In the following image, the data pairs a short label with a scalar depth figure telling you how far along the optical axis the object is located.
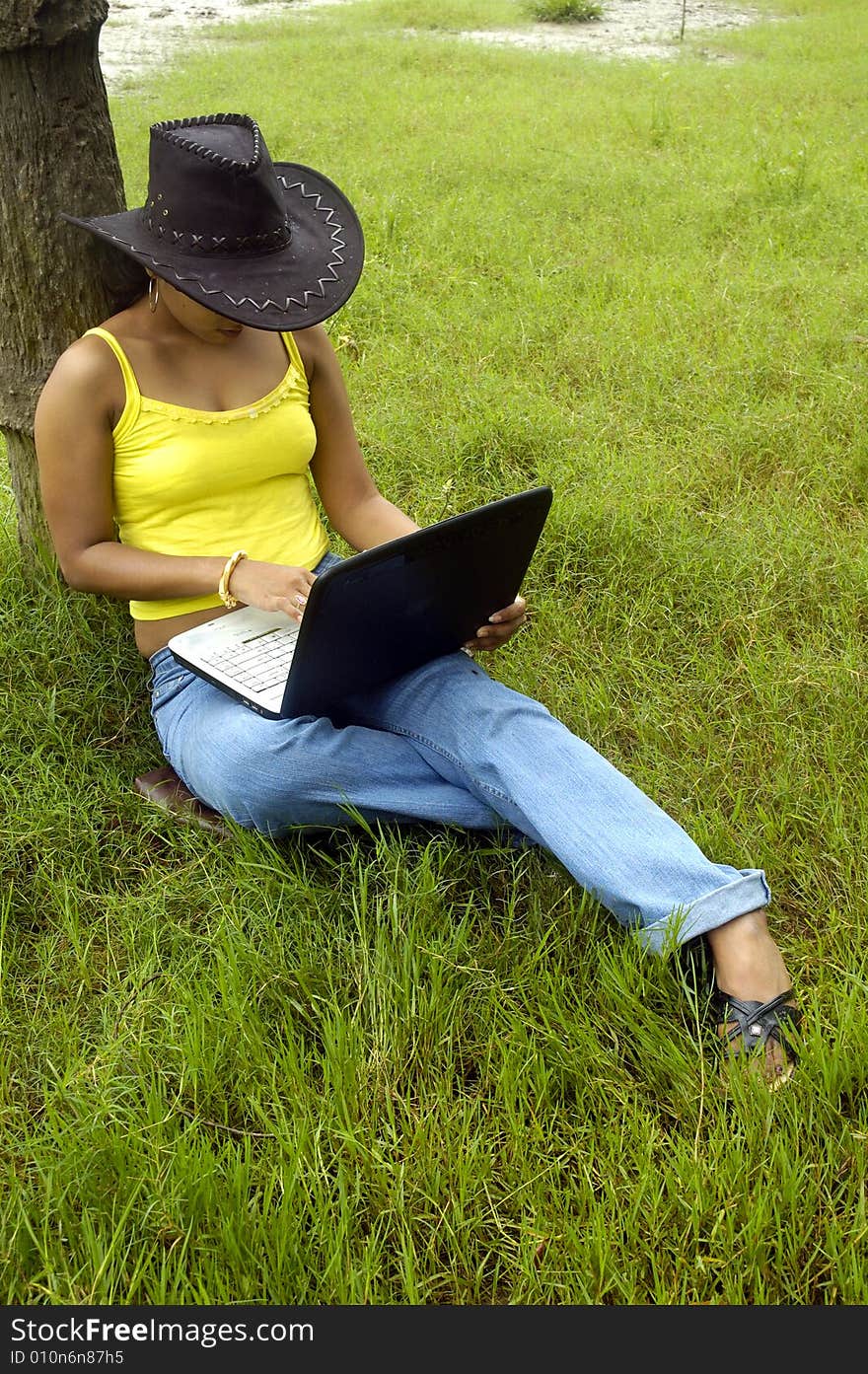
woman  2.13
